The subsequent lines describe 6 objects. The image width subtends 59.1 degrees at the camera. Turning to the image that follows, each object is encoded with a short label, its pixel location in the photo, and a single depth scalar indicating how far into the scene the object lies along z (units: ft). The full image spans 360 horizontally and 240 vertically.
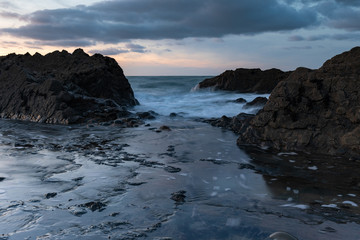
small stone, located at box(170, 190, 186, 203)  11.71
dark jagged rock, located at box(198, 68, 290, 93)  67.41
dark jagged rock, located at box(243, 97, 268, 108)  39.62
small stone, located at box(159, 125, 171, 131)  28.68
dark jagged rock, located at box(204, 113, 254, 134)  25.90
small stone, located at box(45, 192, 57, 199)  11.91
